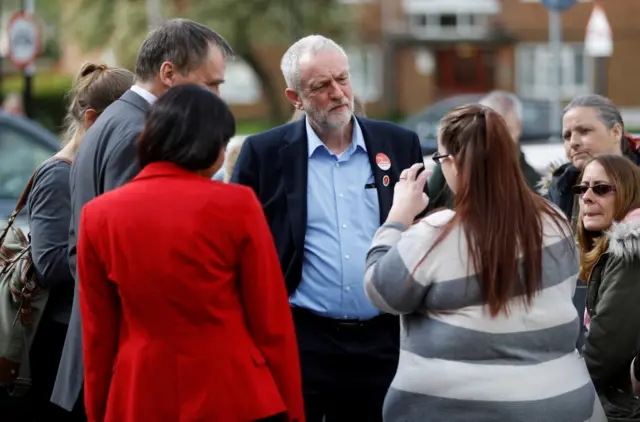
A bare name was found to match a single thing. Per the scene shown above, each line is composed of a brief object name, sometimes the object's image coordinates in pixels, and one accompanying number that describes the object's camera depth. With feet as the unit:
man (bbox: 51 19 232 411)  15.11
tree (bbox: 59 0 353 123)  130.62
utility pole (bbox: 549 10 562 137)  52.41
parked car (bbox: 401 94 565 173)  82.48
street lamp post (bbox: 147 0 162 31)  124.03
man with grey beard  16.40
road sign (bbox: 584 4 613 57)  50.49
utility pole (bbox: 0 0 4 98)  181.23
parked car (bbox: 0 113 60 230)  35.96
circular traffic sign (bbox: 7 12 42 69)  63.52
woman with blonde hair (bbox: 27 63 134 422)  16.98
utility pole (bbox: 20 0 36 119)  65.67
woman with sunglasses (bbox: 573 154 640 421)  15.29
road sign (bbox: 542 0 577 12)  51.55
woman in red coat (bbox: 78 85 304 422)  12.60
